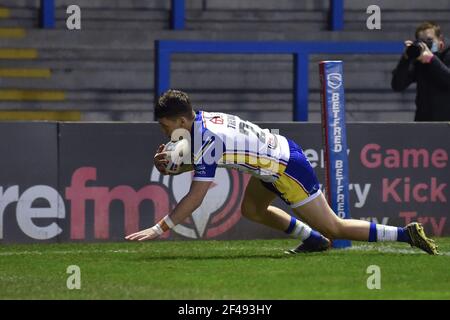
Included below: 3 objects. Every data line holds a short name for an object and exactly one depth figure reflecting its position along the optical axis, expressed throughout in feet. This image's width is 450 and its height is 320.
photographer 45.21
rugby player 34.27
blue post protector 38.91
